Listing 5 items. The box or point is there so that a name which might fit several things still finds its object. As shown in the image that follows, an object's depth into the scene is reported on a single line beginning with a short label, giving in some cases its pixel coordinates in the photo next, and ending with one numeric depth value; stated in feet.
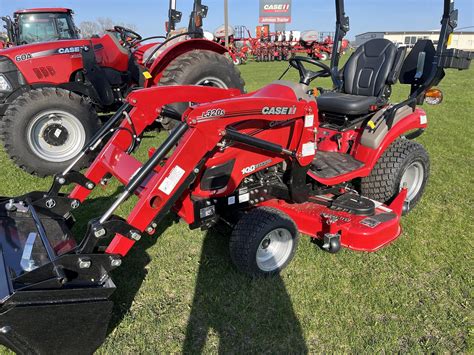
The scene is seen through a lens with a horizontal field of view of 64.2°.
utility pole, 62.39
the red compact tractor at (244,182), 6.43
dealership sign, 134.31
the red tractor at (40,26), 21.62
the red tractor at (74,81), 14.97
